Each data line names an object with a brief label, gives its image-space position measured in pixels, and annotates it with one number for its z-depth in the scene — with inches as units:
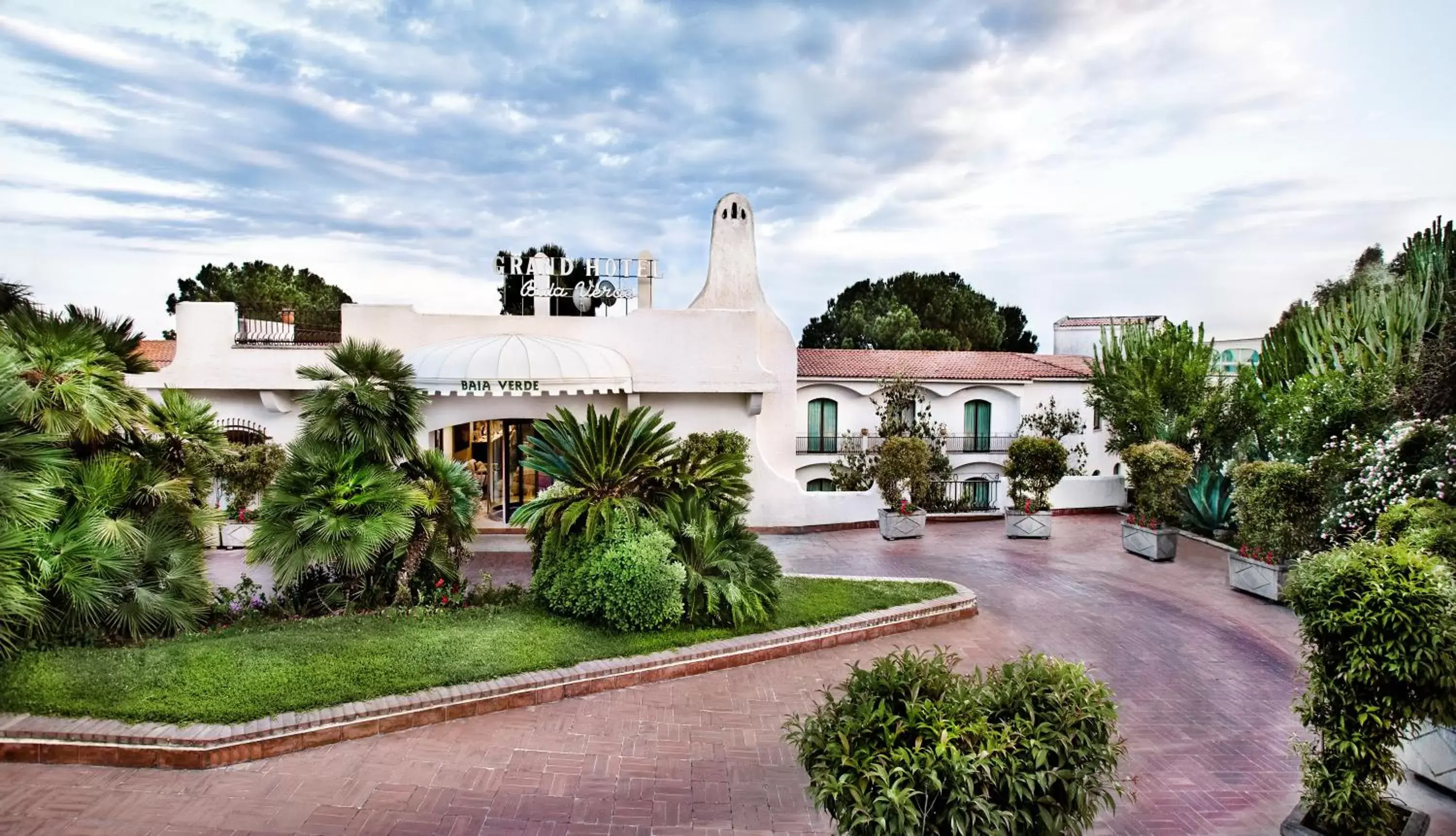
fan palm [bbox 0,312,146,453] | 367.2
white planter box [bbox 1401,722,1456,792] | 292.7
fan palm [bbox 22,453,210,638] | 362.9
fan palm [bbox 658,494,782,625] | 451.8
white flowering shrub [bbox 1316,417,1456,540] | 499.5
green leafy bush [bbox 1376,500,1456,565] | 328.2
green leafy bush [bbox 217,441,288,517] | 710.5
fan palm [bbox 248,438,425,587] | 421.7
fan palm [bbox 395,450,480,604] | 467.5
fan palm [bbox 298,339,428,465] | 449.7
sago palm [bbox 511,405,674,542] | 466.0
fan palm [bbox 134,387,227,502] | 429.1
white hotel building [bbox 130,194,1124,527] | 744.3
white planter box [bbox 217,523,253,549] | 716.7
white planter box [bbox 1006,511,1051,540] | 810.2
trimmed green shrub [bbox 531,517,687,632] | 430.0
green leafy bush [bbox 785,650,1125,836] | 197.6
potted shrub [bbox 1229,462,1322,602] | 566.9
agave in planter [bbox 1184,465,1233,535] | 830.5
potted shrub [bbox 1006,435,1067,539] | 807.1
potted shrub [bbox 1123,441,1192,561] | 721.0
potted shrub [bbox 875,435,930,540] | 783.1
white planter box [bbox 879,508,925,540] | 797.9
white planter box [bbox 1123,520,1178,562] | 716.7
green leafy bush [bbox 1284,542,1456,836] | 237.3
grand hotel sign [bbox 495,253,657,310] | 828.6
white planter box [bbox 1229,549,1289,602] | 568.7
